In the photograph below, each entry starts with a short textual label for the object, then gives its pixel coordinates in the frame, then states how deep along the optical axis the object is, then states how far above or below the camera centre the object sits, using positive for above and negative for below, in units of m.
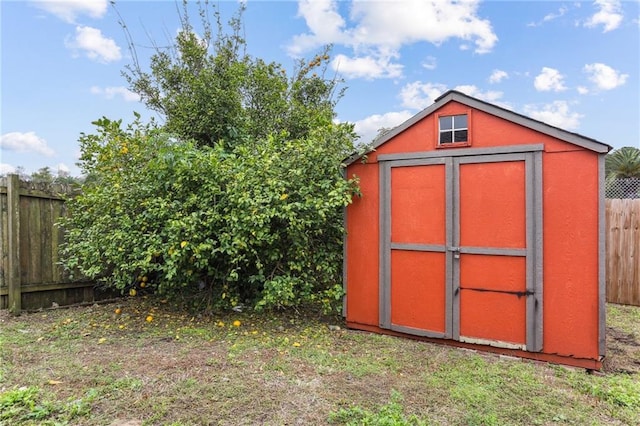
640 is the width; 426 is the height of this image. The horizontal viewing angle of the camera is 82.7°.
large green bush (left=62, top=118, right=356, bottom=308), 3.76 -0.03
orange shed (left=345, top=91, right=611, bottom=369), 3.09 -0.23
